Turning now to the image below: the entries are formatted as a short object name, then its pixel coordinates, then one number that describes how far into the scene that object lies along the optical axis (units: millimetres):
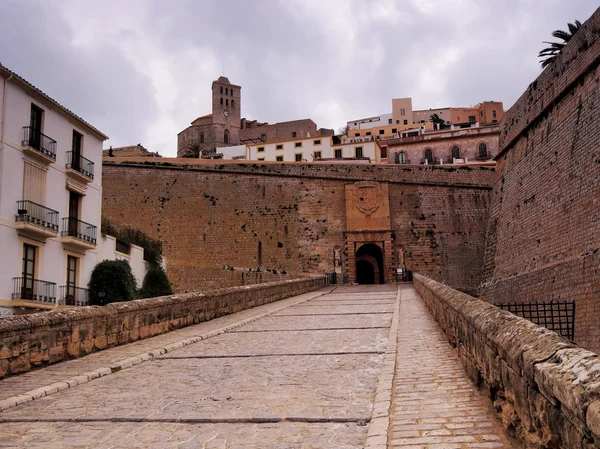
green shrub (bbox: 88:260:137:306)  20016
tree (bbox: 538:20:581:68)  28219
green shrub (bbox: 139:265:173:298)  24578
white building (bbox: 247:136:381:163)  49531
